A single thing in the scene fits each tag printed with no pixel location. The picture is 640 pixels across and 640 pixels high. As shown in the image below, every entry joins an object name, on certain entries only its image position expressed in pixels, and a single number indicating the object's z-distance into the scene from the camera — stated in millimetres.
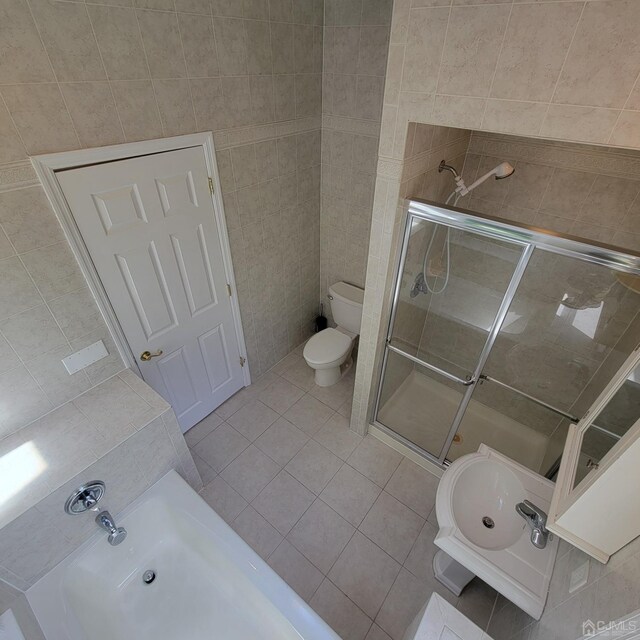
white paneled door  1592
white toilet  2777
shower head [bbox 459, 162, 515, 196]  1721
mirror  1095
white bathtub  1506
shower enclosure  1560
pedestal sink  1312
